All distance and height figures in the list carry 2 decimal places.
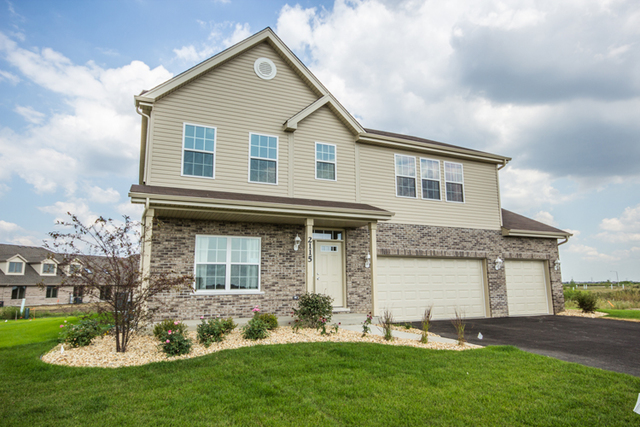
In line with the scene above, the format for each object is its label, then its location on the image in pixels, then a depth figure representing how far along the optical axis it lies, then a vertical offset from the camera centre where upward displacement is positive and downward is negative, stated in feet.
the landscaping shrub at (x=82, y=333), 22.82 -3.59
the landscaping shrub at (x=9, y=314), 77.13 -7.69
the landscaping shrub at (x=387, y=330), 25.91 -3.95
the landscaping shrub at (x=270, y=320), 27.80 -3.40
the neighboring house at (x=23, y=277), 107.14 +0.06
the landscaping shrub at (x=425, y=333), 25.19 -4.10
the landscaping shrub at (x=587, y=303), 47.26 -3.89
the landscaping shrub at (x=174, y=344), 20.79 -3.90
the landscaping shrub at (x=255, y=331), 24.82 -3.76
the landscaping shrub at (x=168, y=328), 23.70 -3.36
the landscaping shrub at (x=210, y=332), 23.40 -3.59
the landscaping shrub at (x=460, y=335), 25.18 -4.26
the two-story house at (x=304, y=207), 31.55 +6.35
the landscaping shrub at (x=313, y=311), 28.99 -2.84
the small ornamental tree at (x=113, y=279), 21.54 -0.12
